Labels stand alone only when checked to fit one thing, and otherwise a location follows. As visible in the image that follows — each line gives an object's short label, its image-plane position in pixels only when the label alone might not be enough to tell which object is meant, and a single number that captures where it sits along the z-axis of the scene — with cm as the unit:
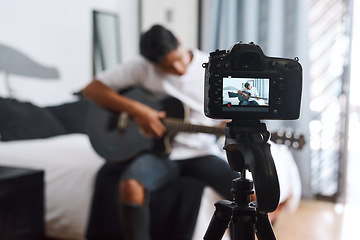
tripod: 57
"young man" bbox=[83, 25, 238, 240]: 165
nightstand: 168
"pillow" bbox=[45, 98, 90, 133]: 245
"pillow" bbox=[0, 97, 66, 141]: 213
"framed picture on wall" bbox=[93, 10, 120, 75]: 294
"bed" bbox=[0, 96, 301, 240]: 189
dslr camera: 66
